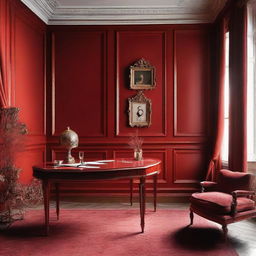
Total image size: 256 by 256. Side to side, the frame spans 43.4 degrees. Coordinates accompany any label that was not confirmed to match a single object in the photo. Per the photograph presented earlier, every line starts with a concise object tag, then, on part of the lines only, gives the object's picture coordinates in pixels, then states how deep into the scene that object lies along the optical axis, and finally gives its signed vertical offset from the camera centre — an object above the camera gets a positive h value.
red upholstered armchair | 3.31 -0.82
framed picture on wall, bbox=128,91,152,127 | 5.58 +0.27
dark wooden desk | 3.39 -0.52
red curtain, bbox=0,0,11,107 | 4.11 +0.93
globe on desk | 3.80 -0.18
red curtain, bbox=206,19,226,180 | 5.07 +0.20
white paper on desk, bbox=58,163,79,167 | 3.68 -0.46
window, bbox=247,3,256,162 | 4.43 +0.56
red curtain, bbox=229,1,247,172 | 4.08 +0.49
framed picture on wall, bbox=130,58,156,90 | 5.59 +0.85
